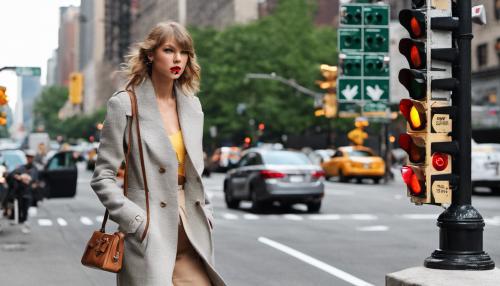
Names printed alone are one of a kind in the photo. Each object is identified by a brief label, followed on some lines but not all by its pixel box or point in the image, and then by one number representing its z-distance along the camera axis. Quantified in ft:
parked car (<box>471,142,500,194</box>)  85.20
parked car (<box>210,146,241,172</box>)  165.78
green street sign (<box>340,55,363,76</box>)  73.92
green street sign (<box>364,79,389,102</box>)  75.10
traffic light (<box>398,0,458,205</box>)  23.56
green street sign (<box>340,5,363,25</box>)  70.33
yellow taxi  123.95
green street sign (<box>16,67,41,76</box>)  64.34
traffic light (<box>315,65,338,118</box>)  120.16
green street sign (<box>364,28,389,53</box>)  71.67
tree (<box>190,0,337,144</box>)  218.79
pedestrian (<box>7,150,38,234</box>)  60.22
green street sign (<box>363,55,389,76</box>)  73.56
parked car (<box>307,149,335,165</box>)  139.13
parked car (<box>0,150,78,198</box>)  84.38
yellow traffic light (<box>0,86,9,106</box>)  60.54
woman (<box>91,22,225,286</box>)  12.73
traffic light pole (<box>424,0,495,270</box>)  23.65
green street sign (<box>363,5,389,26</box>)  71.15
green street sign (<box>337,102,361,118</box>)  117.91
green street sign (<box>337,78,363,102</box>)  75.61
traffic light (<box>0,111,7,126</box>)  65.57
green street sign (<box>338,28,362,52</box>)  71.31
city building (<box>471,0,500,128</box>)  181.47
